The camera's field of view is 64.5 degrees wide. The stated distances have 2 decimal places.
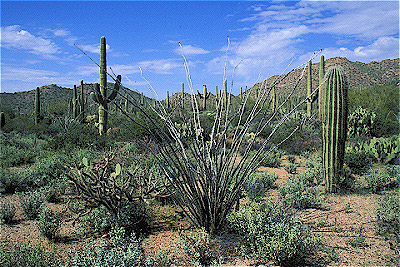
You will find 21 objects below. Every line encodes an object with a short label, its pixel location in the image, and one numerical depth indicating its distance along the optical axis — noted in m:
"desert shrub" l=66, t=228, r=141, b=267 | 3.54
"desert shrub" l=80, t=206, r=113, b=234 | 5.04
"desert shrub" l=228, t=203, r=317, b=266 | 4.02
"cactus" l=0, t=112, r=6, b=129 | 17.54
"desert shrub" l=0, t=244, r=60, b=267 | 3.82
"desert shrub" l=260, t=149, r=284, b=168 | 10.87
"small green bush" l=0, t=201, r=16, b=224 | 5.62
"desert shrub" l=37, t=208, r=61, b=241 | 4.98
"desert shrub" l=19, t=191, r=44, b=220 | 5.88
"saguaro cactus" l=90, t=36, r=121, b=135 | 14.43
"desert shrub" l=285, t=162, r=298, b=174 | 9.73
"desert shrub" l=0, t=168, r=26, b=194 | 7.37
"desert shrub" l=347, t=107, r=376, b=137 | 14.12
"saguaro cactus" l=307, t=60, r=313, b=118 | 19.94
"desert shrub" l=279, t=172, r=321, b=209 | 6.13
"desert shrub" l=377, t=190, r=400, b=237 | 4.90
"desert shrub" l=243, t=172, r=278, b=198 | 6.53
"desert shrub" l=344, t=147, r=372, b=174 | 8.95
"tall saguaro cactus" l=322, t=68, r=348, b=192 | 7.36
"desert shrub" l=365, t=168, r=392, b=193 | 7.31
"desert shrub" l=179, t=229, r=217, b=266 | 4.00
